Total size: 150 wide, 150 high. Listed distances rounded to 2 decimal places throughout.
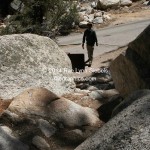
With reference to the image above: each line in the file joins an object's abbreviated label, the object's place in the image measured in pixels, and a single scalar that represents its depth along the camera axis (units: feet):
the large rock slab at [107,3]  133.24
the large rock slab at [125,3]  134.00
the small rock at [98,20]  121.44
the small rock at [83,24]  118.68
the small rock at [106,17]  124.03
